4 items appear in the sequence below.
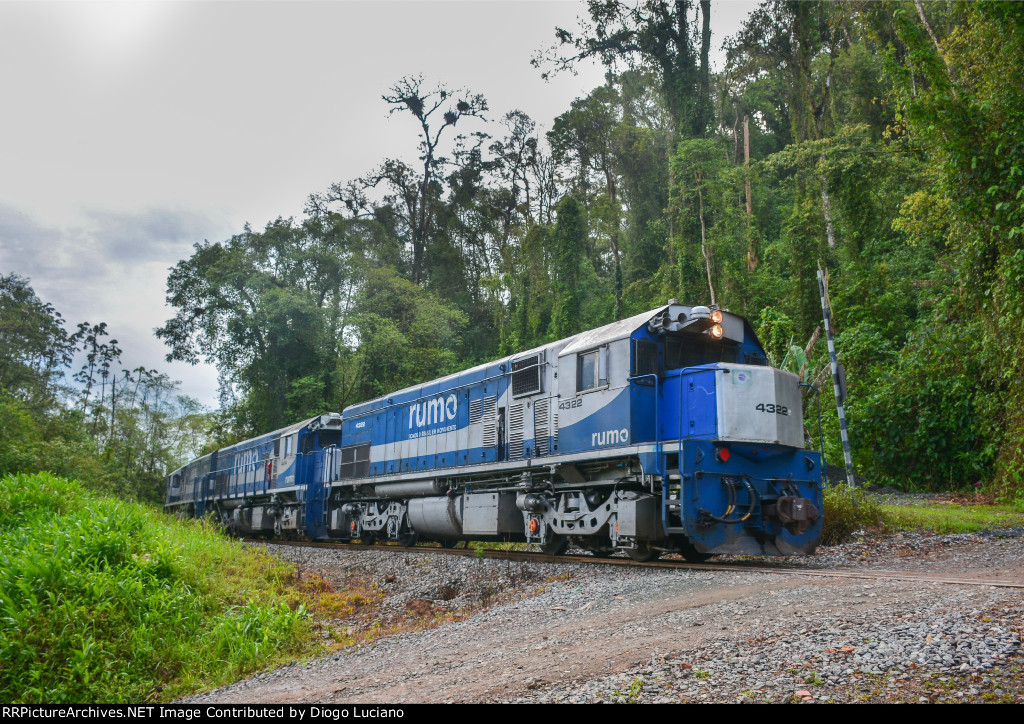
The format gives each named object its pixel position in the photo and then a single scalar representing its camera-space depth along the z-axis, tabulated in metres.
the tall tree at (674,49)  30.94
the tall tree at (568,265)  33.22
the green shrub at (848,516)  11.49
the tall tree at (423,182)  44.19
